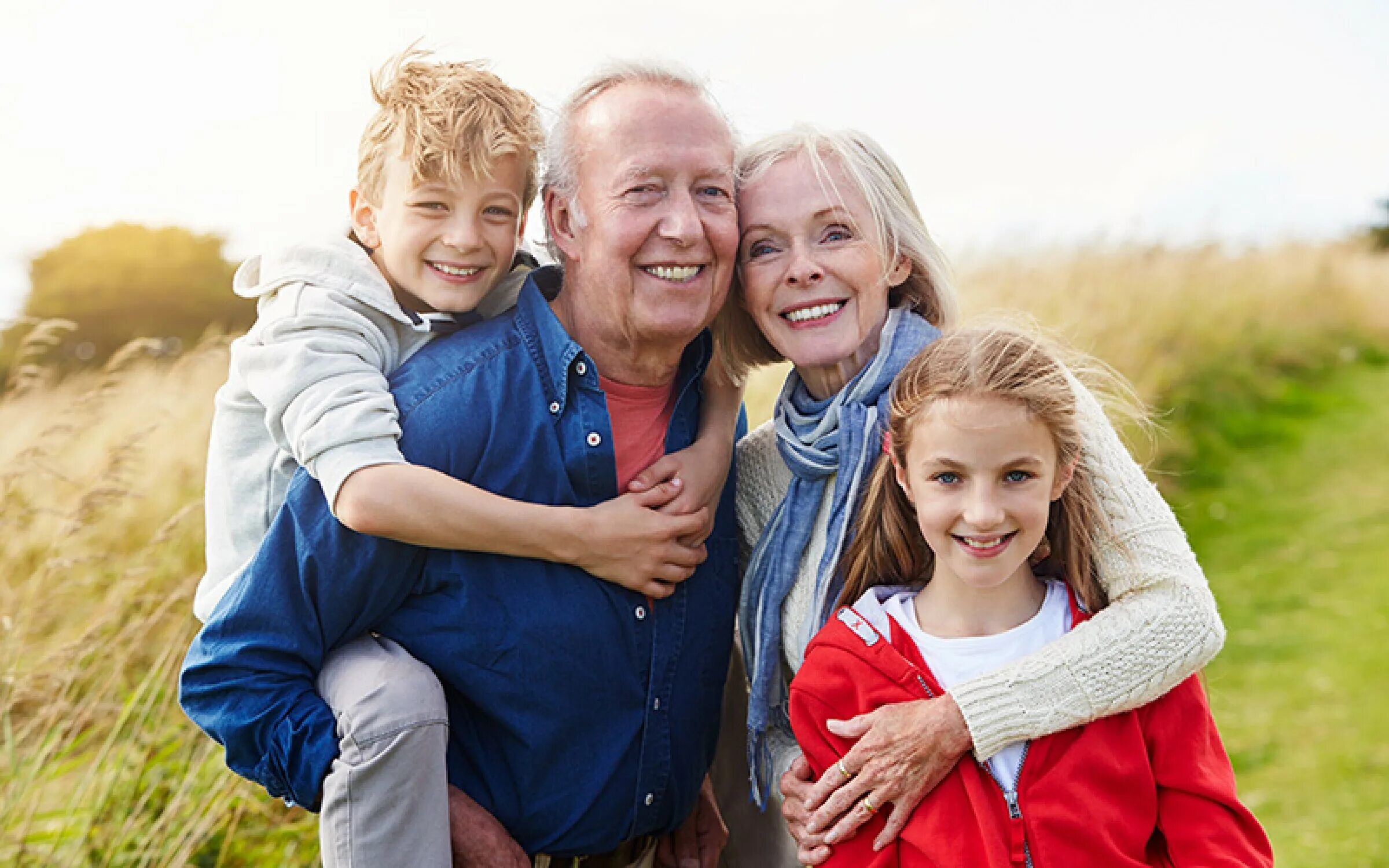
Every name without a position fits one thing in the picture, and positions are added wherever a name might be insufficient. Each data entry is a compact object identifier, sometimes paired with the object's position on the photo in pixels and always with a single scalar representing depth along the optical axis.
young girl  2.29
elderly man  2.50
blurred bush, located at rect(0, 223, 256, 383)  12.19
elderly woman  2.36
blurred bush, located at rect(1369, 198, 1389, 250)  16.94
